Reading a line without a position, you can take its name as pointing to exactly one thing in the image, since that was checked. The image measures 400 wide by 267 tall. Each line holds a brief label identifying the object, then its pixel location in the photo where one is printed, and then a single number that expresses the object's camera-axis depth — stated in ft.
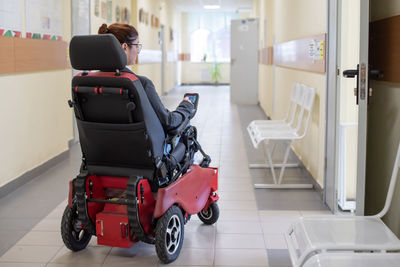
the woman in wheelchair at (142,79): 9.11
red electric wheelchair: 8.68
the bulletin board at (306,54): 13.88
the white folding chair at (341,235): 6.66
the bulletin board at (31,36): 14.25
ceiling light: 59.06
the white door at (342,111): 11.90
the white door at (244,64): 41.73
